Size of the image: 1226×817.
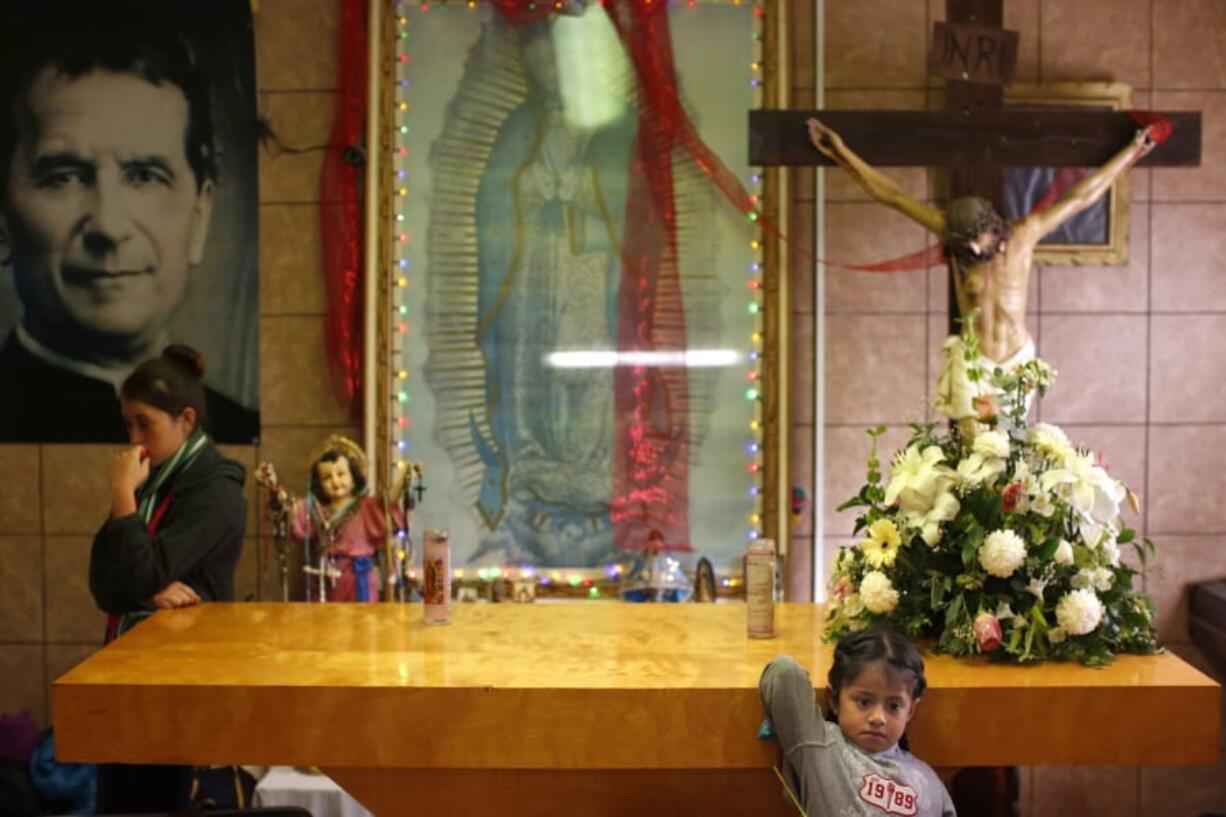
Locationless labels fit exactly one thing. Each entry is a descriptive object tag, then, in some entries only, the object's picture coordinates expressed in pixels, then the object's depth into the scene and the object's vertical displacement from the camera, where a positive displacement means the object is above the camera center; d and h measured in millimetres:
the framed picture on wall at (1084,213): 4133 +572
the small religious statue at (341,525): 3893 -412
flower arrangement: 2271 -290
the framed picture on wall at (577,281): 4121 +329
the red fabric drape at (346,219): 4168 +528
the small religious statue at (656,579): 3988 -586
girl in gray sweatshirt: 2014 -540
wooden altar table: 2127 -545
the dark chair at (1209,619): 4031 -714
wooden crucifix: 3668 +666
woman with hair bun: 2635 -278
